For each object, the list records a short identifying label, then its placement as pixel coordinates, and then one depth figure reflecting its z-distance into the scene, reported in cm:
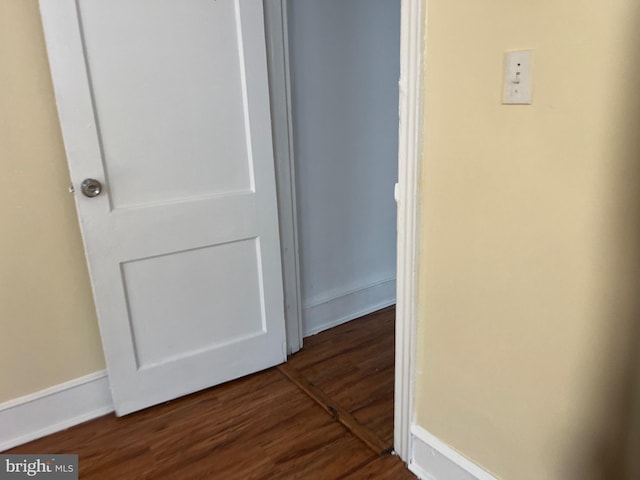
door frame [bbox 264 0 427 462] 126
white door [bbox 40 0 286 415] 161
